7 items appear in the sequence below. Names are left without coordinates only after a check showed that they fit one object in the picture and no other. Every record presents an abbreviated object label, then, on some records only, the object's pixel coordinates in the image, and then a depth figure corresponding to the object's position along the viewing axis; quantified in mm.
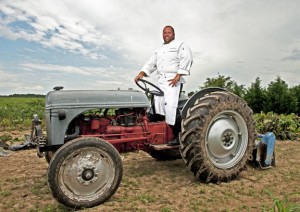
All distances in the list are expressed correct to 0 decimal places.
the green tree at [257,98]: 18469
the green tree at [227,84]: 19594
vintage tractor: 3762
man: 5008
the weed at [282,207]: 2676
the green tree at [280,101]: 18250
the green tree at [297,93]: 18831
